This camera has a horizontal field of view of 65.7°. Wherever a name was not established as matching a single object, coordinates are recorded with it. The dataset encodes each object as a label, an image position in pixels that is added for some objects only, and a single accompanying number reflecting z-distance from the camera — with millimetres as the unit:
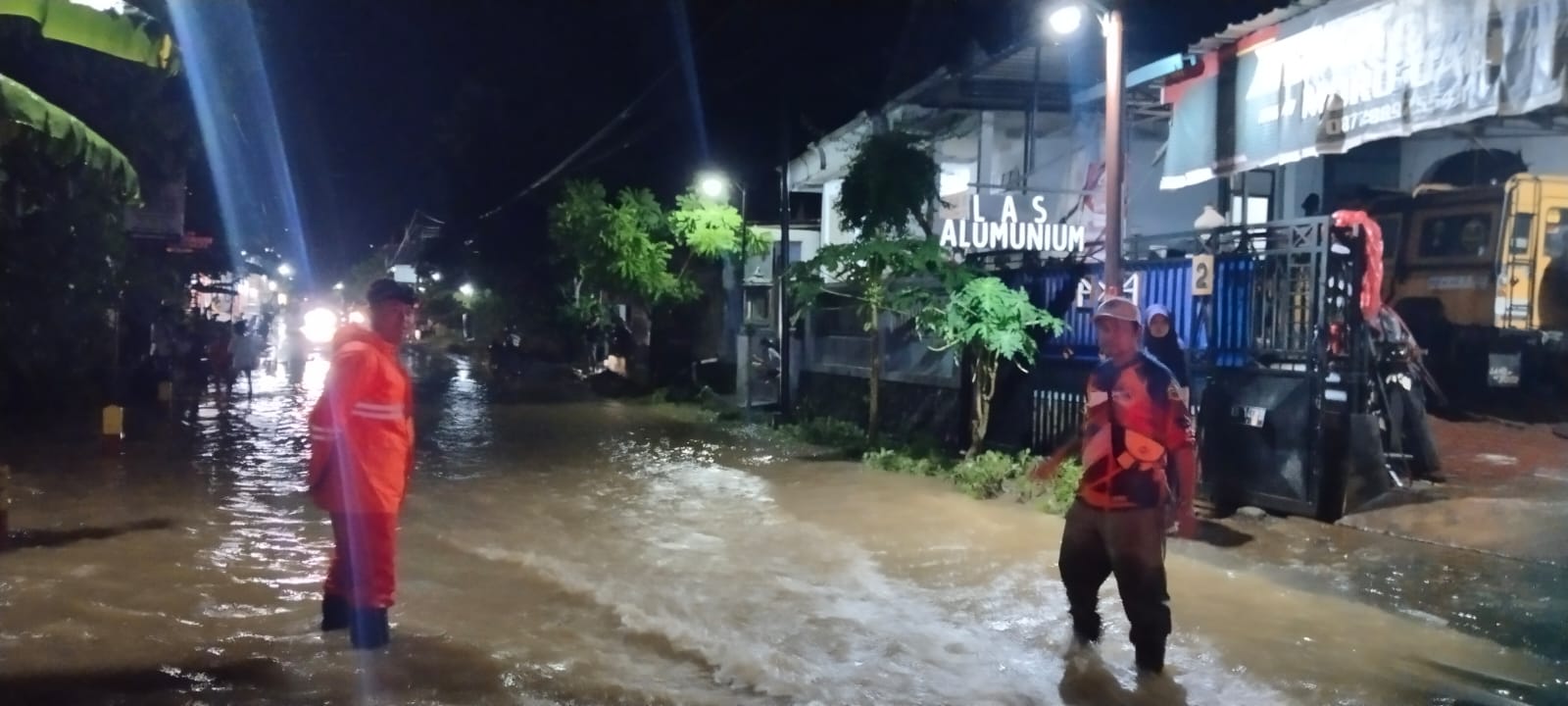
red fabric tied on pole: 10109
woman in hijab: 9969
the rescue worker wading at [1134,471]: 5859
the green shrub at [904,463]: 13719
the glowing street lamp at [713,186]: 23625
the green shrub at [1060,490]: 11016
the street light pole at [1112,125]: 10820
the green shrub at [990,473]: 12125
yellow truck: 14539
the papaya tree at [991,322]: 12773
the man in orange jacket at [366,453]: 5961
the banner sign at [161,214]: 19406
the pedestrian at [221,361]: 25375
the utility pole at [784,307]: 19297
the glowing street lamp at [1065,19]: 10828
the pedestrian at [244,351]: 27812
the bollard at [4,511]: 8508
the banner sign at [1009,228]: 15016
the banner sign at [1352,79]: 8297
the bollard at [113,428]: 14438
